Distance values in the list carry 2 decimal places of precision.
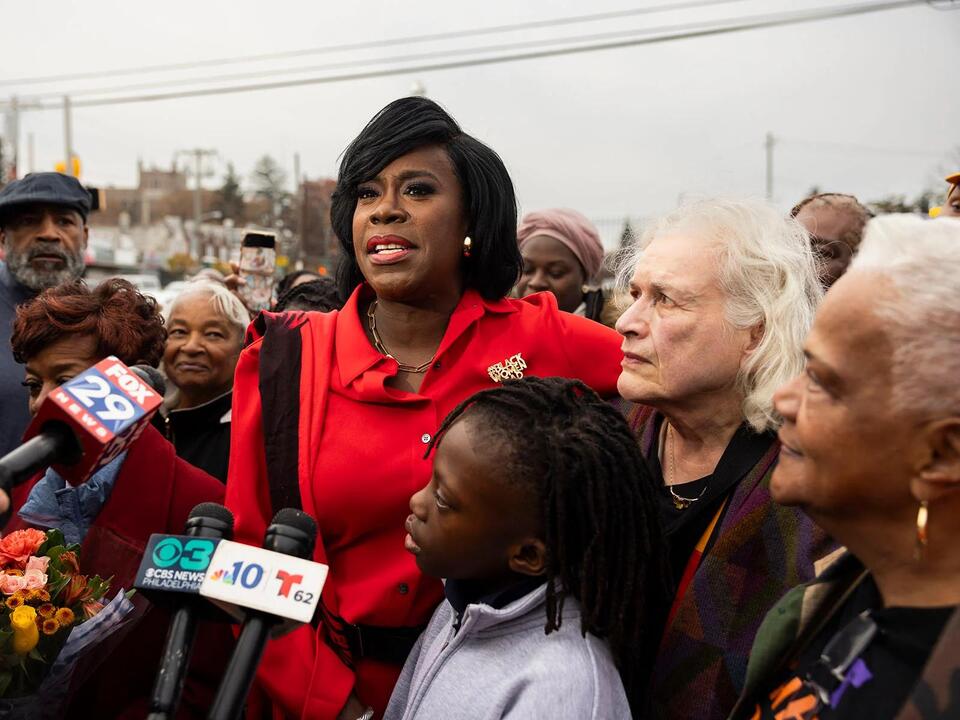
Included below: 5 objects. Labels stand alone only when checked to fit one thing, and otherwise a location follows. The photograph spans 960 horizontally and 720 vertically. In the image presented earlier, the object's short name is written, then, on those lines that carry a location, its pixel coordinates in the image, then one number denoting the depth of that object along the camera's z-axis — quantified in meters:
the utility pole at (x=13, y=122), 32.09
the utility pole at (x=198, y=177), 57.72
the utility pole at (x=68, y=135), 35.06
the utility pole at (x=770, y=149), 53.98
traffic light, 19.05
